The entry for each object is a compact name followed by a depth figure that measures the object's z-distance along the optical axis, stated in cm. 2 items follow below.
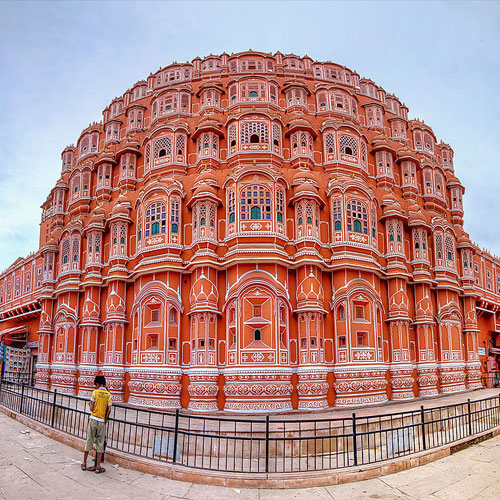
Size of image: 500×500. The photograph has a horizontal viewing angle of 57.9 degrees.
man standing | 1001
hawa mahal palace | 2023
